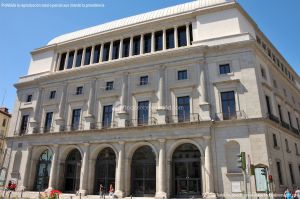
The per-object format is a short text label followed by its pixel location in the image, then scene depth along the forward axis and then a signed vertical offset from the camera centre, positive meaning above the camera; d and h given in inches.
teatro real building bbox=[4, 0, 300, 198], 943.0 +297.5
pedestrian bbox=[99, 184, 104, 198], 1003.4 -40.8
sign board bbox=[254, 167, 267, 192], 837.4 +1.4
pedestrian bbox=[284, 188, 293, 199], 806.2 -41.2
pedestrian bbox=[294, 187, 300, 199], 871.9 -41.0
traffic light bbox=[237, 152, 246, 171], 560.8 +44.1
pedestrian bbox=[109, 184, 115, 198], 990.3 -42.1
